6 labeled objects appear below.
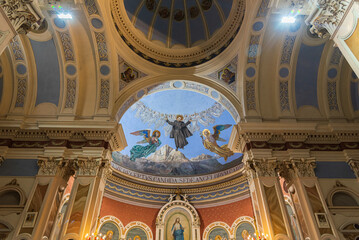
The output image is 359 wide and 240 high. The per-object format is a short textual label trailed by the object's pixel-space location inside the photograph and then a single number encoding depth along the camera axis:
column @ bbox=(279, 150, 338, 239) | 7.31
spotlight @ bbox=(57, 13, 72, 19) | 8.08
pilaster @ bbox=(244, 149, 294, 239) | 7.38
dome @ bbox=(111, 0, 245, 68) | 10.84
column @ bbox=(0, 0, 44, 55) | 4.28
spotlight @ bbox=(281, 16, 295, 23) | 6.06
